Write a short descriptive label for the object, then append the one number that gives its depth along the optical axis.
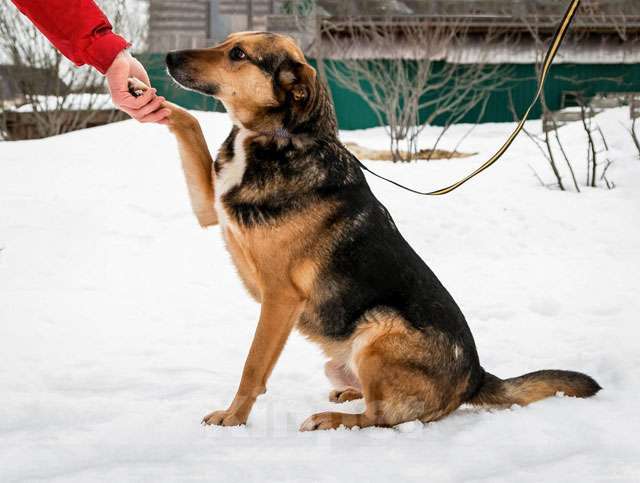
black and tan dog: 2.92
